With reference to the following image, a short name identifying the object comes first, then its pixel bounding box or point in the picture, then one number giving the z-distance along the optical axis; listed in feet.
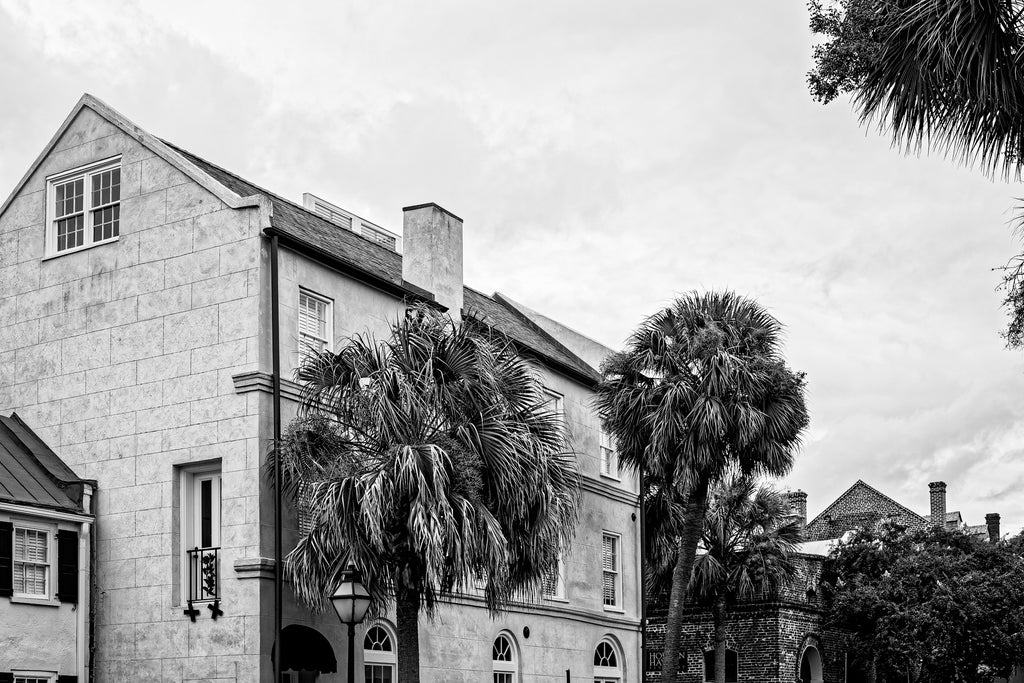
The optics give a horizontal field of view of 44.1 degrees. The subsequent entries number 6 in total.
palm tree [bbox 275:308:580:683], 62.03
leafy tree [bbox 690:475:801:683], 135.13
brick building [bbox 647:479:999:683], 147.02
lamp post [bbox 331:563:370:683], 59.21
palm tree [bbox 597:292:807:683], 96.22
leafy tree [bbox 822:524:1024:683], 142.41
